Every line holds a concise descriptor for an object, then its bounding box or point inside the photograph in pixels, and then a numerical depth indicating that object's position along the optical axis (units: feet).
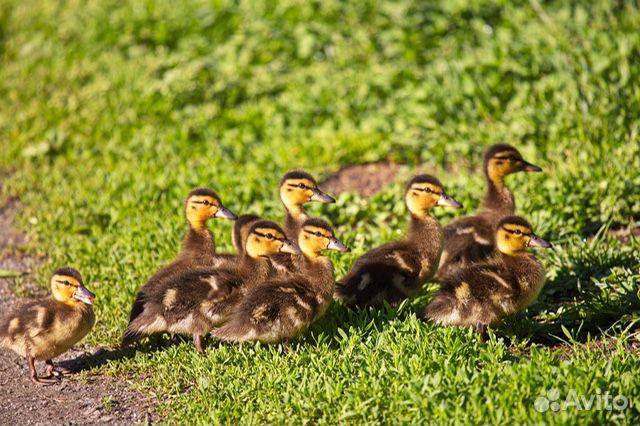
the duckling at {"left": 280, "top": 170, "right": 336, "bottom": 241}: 45.55
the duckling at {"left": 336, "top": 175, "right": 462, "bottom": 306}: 41.42
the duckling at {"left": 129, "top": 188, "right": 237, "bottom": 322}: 43.34
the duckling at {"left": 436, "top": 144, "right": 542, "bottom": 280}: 44.37
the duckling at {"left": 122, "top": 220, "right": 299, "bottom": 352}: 38.91
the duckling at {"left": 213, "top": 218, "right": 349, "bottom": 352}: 37.47
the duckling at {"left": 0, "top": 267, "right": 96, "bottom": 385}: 38.34
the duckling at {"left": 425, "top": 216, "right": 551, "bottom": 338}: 38.45
